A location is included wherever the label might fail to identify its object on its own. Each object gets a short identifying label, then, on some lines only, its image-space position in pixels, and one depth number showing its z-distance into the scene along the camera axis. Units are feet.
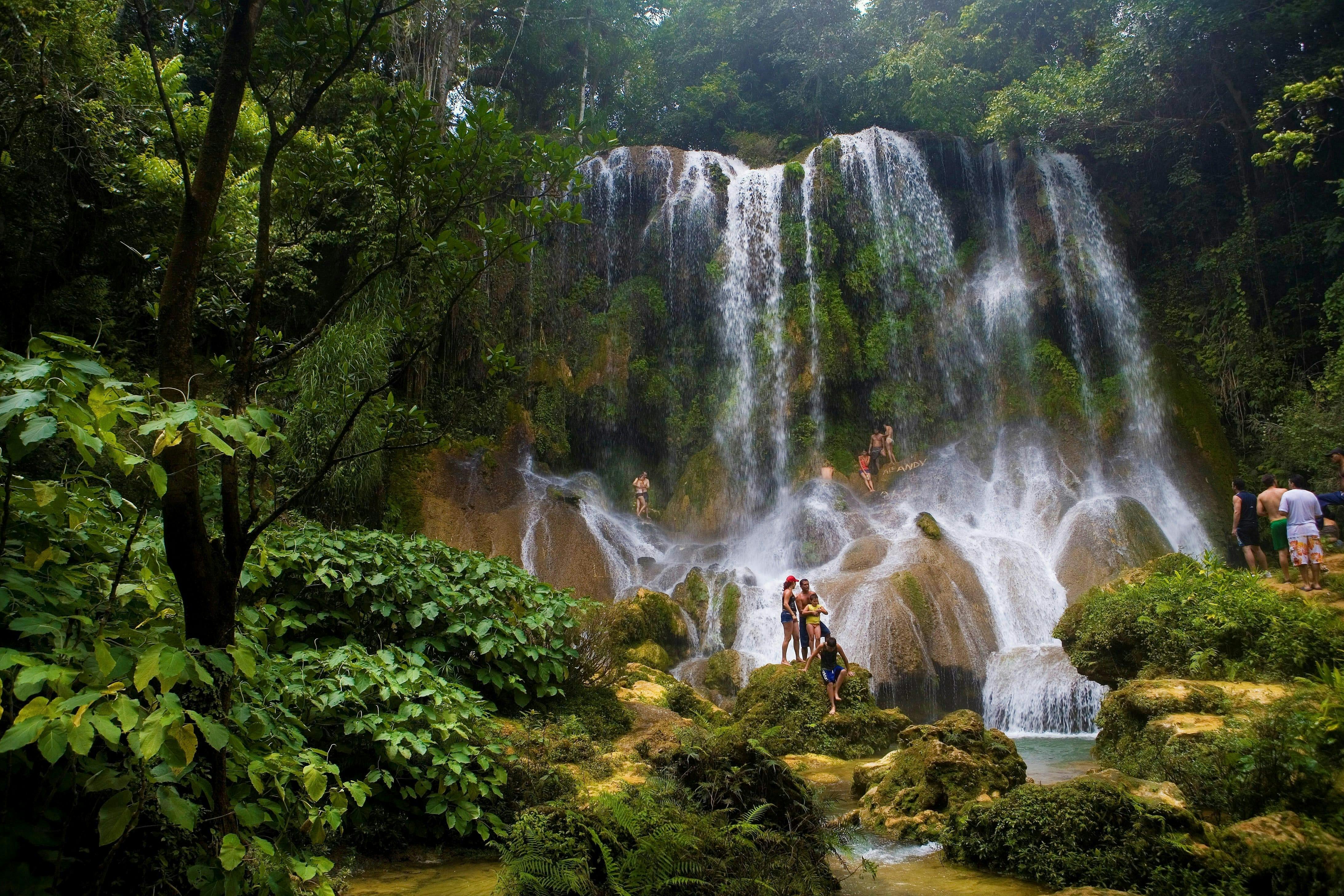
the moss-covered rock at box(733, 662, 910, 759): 29.37
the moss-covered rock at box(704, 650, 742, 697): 39.32
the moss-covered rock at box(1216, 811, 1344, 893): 11.89
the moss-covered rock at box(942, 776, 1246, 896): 12.85
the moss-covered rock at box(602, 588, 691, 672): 39.63
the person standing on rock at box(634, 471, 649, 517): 61.31
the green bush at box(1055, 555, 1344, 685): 23.65
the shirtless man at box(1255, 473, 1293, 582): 33.45
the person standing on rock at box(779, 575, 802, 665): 36.63
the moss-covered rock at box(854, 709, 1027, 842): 18.61
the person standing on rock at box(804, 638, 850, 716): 31.65
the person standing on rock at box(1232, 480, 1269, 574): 35.83
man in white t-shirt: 30.07
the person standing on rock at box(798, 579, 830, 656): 34.50
